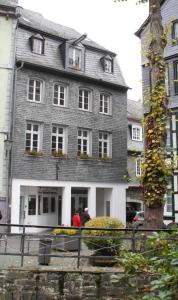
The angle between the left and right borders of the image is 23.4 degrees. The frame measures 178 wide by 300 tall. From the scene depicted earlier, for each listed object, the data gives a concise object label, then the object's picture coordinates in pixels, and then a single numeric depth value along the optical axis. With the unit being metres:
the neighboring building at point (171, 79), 20.36
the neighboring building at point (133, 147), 33.44
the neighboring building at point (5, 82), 22.52
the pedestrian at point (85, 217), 19.62
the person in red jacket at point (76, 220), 18.11
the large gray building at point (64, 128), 24.22
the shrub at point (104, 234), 10.24
